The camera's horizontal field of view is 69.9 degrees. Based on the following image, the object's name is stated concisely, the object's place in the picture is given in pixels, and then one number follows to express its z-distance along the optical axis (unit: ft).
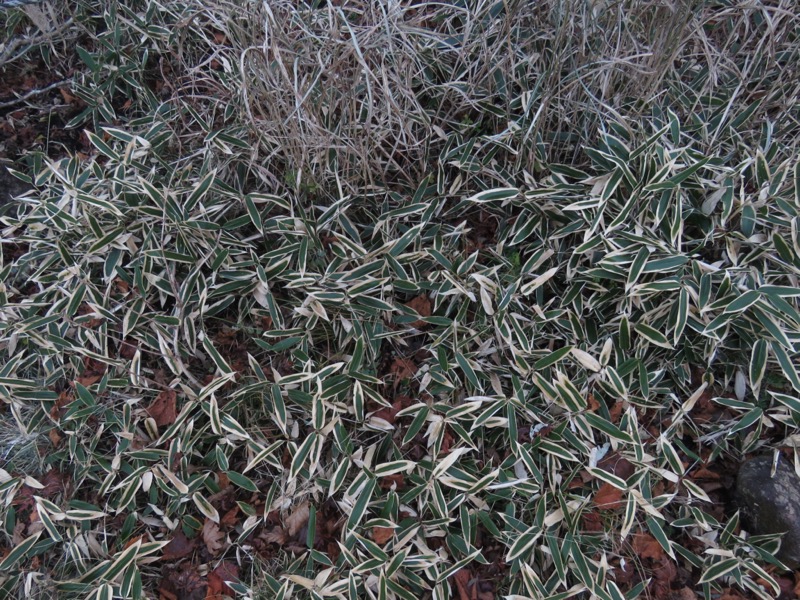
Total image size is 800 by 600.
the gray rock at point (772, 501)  4.83
